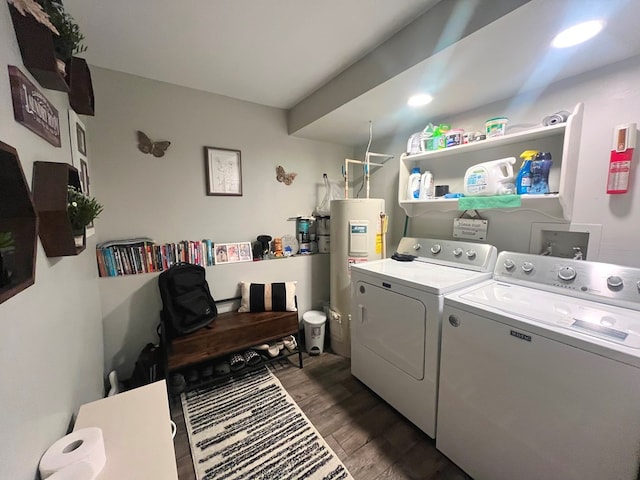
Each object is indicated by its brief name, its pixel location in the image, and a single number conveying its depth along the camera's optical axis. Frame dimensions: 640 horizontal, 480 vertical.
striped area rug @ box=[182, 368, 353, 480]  1.40
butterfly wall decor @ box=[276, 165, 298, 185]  2.67
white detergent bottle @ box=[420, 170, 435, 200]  2.17
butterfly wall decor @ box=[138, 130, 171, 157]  2.00
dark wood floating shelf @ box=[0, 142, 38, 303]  0.61
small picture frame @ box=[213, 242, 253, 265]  2.34
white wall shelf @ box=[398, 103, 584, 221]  1.43
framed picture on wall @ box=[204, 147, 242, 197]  2.29
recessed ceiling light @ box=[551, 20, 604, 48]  1.11
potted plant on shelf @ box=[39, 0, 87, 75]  0.91
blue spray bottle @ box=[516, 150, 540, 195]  1.58
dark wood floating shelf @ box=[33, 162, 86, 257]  0.82
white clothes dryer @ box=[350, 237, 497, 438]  1.50
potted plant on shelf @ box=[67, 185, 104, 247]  0.98
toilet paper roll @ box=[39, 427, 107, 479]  0.71
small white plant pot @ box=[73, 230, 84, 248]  0.98
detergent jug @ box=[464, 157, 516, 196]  1.66
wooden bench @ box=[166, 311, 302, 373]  1.82
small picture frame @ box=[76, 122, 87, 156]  1.46
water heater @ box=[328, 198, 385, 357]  2.36
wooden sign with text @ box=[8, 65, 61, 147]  0.72
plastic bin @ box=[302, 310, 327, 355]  2.54
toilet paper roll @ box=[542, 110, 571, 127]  1.45
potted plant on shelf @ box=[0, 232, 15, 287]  0.58
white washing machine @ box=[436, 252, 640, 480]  0.90
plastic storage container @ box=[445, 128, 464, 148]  1.86
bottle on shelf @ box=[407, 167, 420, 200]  2.23
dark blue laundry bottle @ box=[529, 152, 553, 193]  1.54
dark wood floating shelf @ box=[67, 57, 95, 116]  1.20
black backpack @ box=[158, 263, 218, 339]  1.87
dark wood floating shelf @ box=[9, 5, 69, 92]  0.76
